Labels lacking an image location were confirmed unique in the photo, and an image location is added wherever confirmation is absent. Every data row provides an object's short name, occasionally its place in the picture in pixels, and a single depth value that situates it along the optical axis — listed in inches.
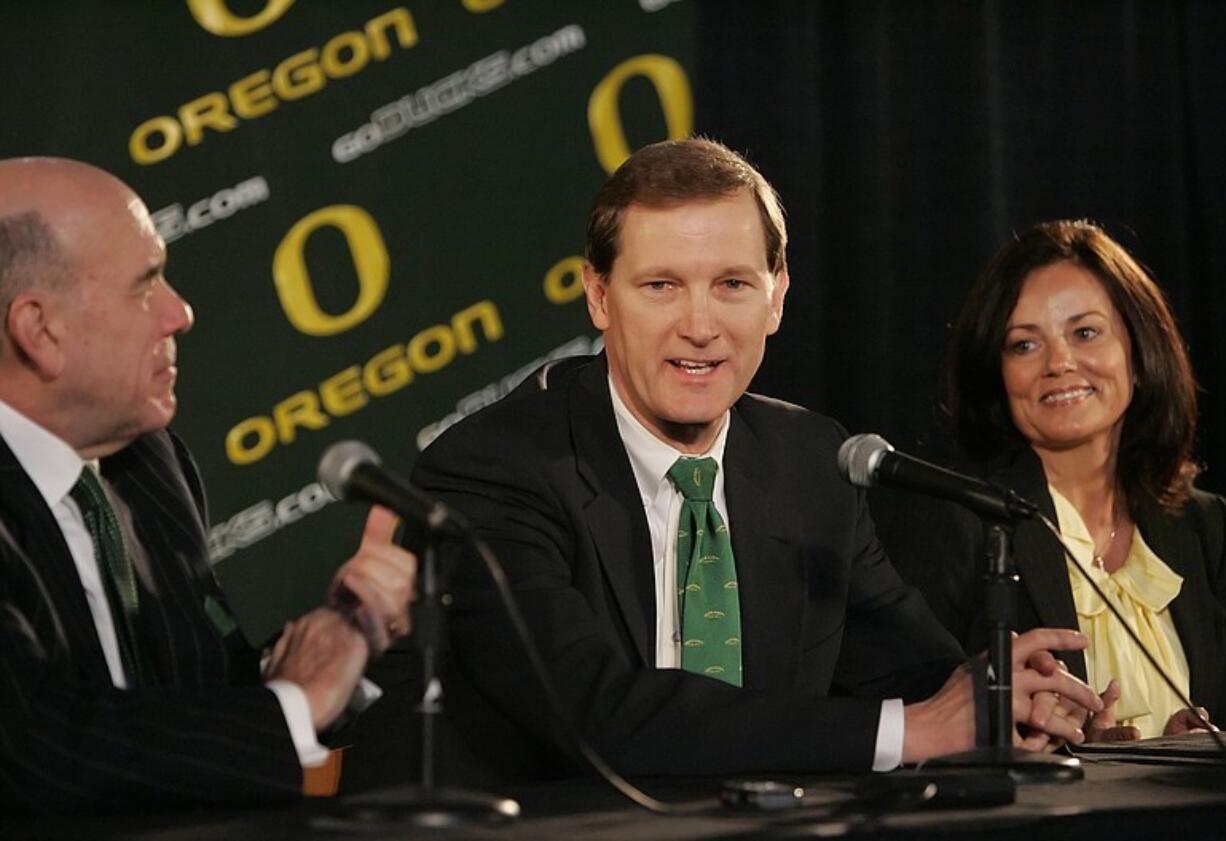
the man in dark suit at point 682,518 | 221.3
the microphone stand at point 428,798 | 155.9
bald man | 171.3
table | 154.9
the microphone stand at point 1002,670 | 195.8
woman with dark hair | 307.6
